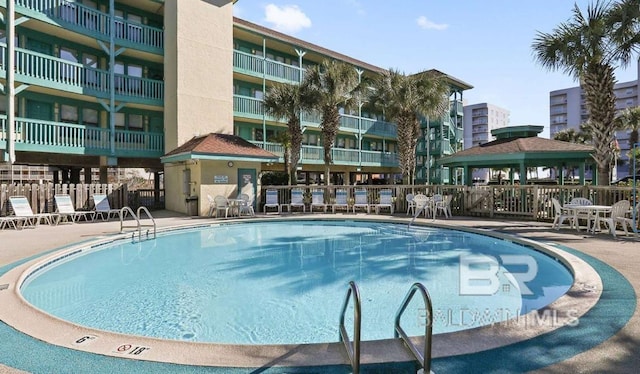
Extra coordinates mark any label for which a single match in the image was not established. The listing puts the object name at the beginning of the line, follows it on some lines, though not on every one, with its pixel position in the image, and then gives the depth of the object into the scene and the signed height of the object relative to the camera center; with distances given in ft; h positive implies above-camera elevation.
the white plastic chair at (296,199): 61.21 -2.56
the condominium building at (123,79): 52.49 +17.51
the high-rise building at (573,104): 247.91 +58.45
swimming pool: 16.89 -6.28
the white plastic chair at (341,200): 60.39 -2.77
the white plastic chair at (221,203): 54.29 -2.78
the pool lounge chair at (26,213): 42.73 -3.20
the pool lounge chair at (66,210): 47.14 -3.13
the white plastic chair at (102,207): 51.03 -3.07
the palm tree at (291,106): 64.34 +13.73
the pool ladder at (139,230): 37.47 -4.87
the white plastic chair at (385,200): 58.59 -2.78
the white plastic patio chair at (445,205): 51.60 -3.21
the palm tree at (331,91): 63.10 +16.13
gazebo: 55.36 +4.49
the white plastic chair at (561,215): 37.73 -3.55
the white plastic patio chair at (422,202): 51.80 -2.76
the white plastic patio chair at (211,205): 55.52 -3.14
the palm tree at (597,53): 40.27 +14.75
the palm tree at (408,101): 65.82 +15.01
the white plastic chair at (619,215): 33.24 -3.16
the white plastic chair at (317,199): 61.43 -2.61
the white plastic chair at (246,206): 56.49 -3.41
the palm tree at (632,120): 106.83 +17.63
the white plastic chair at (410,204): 55.62 -3.35
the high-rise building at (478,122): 353.31 +58.79
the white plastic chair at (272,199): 61.00 -2.52
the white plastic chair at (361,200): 59.36 -2.78
